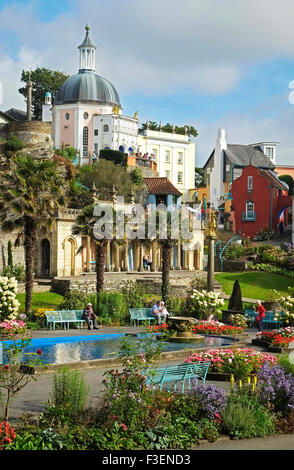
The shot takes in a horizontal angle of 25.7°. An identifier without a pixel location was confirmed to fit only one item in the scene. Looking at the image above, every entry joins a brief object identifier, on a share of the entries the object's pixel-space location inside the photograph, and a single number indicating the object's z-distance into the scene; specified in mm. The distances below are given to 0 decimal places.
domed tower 70375
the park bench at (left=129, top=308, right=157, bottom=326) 28609
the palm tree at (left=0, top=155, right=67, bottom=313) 28656
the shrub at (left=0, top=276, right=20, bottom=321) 24500
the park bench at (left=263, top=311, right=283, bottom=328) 28514
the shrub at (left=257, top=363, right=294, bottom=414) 12438
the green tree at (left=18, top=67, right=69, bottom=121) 80062
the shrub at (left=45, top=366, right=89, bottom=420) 10914
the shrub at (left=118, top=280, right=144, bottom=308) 31838
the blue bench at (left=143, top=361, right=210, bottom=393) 12878
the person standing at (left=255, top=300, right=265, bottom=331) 27281
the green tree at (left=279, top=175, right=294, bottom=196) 76188
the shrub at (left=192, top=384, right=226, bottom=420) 11617
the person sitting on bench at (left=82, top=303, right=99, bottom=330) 26438
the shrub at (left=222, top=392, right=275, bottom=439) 11344
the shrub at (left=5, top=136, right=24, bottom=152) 54688
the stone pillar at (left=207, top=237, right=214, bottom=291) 34625
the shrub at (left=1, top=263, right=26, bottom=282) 36822
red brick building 65125
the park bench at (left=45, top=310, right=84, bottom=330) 26438
